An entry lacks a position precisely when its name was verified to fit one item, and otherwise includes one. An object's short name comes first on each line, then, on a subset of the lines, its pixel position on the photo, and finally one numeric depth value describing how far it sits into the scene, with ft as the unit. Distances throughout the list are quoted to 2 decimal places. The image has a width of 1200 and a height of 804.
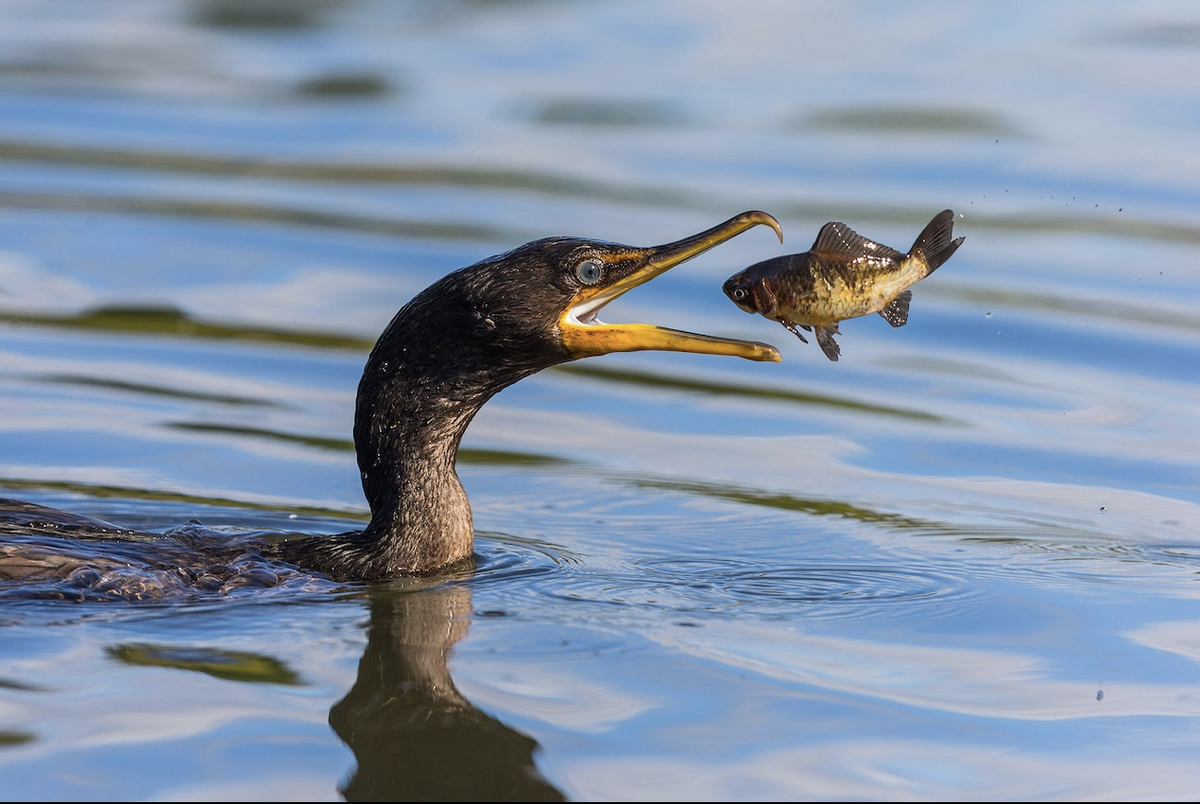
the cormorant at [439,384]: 37.37
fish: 34.65
